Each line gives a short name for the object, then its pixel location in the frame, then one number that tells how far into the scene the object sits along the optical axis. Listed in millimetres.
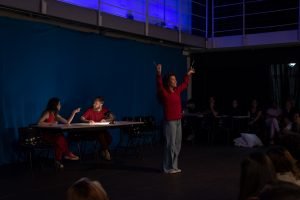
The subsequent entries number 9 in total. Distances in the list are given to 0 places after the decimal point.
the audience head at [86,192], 1534
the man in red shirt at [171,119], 6465
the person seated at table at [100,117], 8074
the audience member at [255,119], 10661
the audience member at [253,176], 2010
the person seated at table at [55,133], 7160
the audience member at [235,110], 10867
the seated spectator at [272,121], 10336
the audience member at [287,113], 10103
